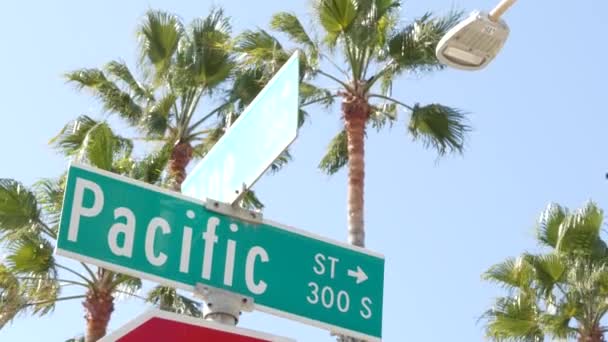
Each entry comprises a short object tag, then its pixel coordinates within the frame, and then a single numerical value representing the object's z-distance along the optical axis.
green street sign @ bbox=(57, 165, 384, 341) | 3.29
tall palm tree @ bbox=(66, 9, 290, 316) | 15.98
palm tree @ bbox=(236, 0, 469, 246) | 14.99
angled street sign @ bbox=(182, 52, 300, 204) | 3.34
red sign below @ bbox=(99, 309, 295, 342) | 2.86
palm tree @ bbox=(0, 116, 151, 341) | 13.64
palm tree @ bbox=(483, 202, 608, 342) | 16.23
